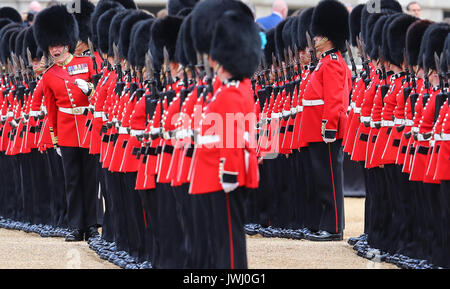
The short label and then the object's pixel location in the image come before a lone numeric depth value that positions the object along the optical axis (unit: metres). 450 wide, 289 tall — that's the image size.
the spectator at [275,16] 25.48
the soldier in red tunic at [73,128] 17.61
